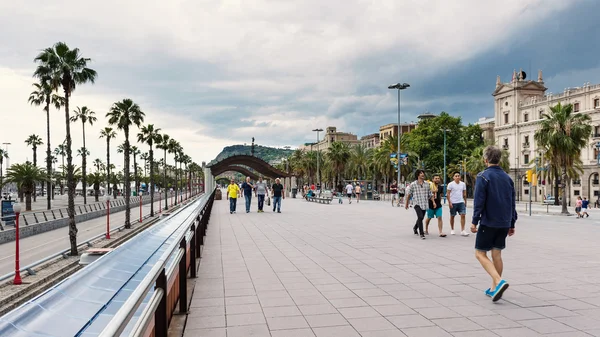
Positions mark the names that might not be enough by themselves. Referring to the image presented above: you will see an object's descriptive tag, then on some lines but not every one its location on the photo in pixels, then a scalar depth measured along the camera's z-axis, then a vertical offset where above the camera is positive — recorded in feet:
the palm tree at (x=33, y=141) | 271.45 +23.51
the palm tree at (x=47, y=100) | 151.74 +26.64
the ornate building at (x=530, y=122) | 201.87 +27.73
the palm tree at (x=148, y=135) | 185.16 +18.18
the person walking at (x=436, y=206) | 41.44 -2.41
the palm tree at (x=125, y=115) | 135.54 +18.91
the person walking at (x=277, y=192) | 77.69 -1.97
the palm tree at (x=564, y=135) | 108.37 +9.65
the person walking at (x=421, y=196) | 39.75 -1.46
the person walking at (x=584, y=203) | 99.52 -5.49
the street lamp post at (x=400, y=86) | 152.46 +29.71
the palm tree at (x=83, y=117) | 207.21 +28.32
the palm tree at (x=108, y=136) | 232.73 +22.18
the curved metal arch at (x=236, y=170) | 168.71 +4.38
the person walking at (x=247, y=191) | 76.46 -1.74
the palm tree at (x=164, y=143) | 205.36 +16.73
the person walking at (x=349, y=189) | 120.98 -2.49
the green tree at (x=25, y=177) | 142.10 +1.49
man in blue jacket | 18.52 -1.39
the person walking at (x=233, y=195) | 77.17 -2.38
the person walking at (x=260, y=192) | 74.83 -1.89
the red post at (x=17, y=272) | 40.26 -7.70
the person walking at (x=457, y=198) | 41.45 -1.72
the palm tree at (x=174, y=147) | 234.38 +17.66
